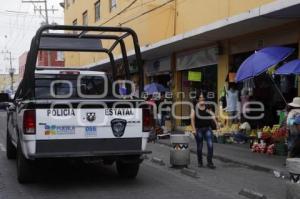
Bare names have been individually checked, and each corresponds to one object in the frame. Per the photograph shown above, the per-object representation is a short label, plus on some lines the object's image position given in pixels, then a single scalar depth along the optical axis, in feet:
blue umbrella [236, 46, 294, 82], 40.34
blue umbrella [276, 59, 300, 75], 37.81
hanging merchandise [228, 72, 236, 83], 54.80
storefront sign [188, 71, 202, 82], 63.67
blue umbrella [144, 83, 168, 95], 66.64
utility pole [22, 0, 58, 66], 151.43
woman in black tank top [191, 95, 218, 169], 36.76
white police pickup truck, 27.04
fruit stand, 41.34
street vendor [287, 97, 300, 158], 34.37
